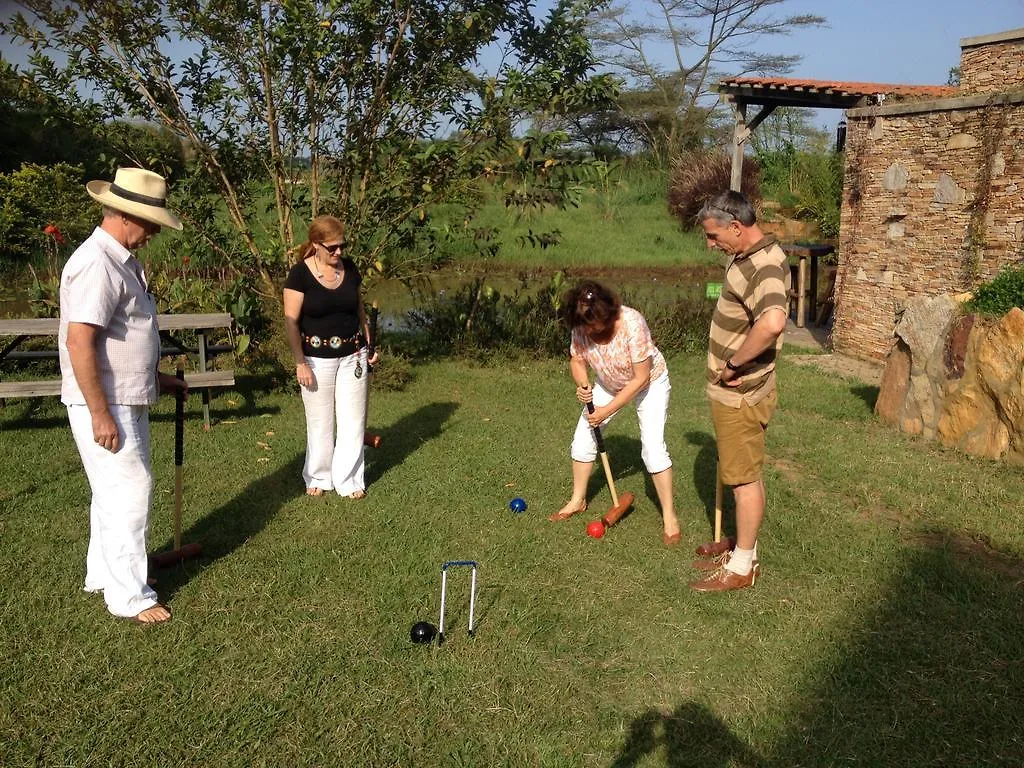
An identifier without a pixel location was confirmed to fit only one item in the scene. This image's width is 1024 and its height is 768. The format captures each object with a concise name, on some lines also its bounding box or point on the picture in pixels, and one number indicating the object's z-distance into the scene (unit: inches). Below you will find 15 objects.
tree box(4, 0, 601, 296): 345.4
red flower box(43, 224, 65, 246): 415.8
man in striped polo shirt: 171.2
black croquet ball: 161.5
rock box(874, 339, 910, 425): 309.9
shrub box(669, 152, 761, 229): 1038.4
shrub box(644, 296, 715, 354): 455.5
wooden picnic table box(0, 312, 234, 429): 291.4
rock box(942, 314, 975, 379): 285.9
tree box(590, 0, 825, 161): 1395.2
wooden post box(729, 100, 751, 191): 526.6
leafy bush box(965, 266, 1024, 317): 290.2
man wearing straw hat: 150.6
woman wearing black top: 225.8
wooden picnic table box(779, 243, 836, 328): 556.7
